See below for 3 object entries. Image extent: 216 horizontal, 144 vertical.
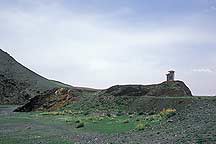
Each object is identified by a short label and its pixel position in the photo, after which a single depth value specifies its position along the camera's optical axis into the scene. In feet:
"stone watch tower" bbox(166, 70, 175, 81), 271.65
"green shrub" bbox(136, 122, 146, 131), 105.76
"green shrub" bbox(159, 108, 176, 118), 125.39
